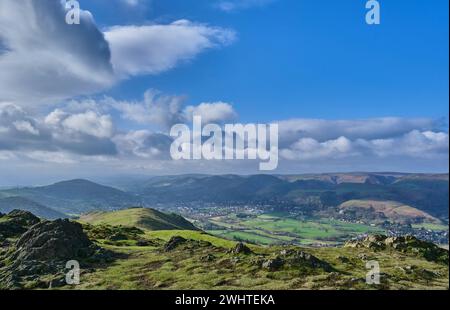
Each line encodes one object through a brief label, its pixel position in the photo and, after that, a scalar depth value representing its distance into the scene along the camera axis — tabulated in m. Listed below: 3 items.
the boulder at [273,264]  57.25
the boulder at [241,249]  70.12
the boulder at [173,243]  77.50
